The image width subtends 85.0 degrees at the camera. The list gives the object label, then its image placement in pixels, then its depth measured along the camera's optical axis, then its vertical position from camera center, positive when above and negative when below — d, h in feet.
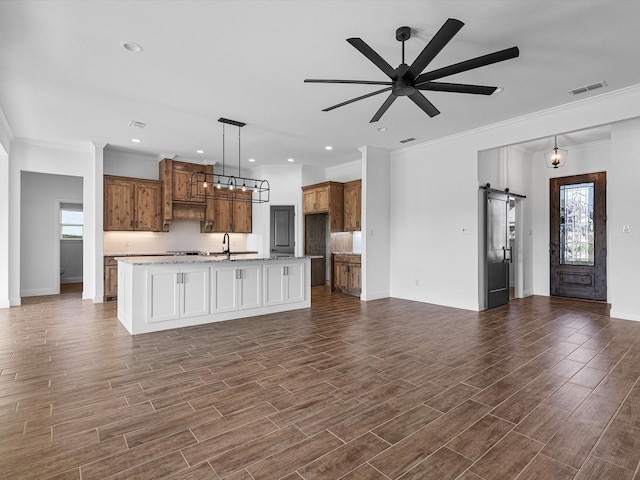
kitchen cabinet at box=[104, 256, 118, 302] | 22.36 -2.62
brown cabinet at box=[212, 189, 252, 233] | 28.22 +2.17
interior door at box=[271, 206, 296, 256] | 28.84 +0.94
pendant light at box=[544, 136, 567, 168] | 21.54 +5.30
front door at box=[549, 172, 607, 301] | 21.80 +0.10
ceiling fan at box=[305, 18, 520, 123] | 8.28 +4.50
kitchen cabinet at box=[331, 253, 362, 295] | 24.66 -2.56
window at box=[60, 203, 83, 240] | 30.22 +1.36
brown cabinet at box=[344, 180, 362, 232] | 25.62 +2.46
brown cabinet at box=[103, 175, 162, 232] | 23.35 +2.38
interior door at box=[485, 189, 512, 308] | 20.03 -0.65
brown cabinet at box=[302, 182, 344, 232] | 26.16 +2.86
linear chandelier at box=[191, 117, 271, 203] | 26.30 +3.82
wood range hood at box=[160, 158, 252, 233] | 25.21 +2.74
